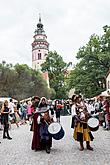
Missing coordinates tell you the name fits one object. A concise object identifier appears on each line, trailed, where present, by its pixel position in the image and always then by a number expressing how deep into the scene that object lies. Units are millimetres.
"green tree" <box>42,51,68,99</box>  38601
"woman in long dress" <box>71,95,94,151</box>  4710
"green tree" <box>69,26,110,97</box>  23668
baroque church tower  55045
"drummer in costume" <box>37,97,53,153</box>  4710
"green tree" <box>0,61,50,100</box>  26326
